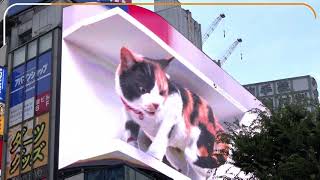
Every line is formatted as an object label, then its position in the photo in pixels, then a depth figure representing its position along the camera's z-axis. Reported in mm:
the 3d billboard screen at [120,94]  35500
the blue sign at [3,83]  38312
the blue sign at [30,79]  36625
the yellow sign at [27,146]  34906
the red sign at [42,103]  35594
